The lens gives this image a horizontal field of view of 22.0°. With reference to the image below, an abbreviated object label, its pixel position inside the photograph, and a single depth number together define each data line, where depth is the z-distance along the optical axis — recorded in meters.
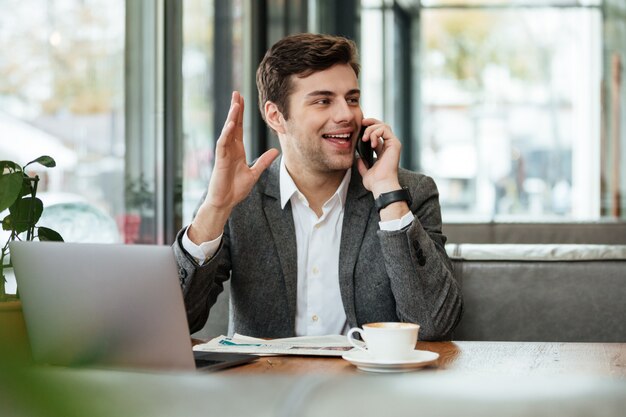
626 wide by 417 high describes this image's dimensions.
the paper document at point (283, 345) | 2.35
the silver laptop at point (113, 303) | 2.09
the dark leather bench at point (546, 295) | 2.89
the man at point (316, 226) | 2.66
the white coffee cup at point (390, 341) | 2.20
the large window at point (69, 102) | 3.01
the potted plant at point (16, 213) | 2.22
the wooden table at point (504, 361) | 2.22
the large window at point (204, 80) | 4.14
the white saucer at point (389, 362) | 2.17
